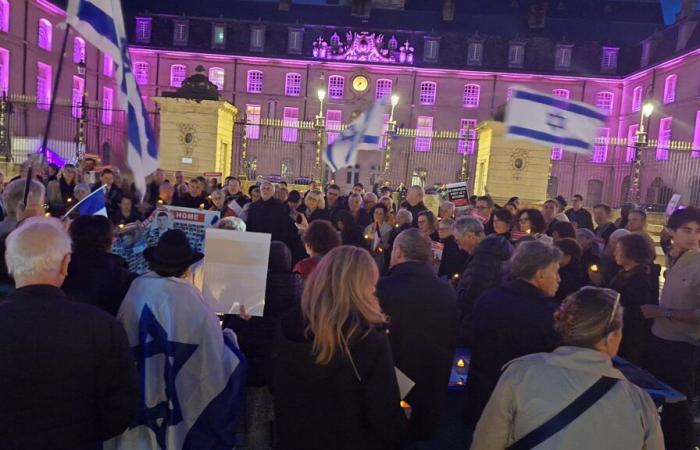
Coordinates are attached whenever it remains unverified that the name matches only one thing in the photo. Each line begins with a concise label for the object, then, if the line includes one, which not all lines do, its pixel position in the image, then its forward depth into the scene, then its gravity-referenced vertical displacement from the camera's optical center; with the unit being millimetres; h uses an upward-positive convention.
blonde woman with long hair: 2844 -1005
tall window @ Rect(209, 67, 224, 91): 46222 +6922
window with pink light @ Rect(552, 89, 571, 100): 45656 +7669
